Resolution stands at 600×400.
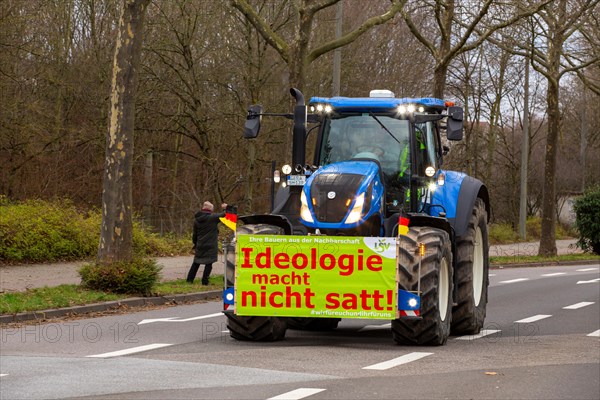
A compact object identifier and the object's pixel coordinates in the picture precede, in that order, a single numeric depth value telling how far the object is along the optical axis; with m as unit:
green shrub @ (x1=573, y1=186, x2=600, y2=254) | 43.97
